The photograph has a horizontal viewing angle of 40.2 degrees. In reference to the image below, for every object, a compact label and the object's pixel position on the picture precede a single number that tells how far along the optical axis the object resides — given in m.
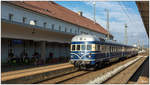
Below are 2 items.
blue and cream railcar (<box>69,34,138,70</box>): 15.01
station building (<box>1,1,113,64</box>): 16.02
